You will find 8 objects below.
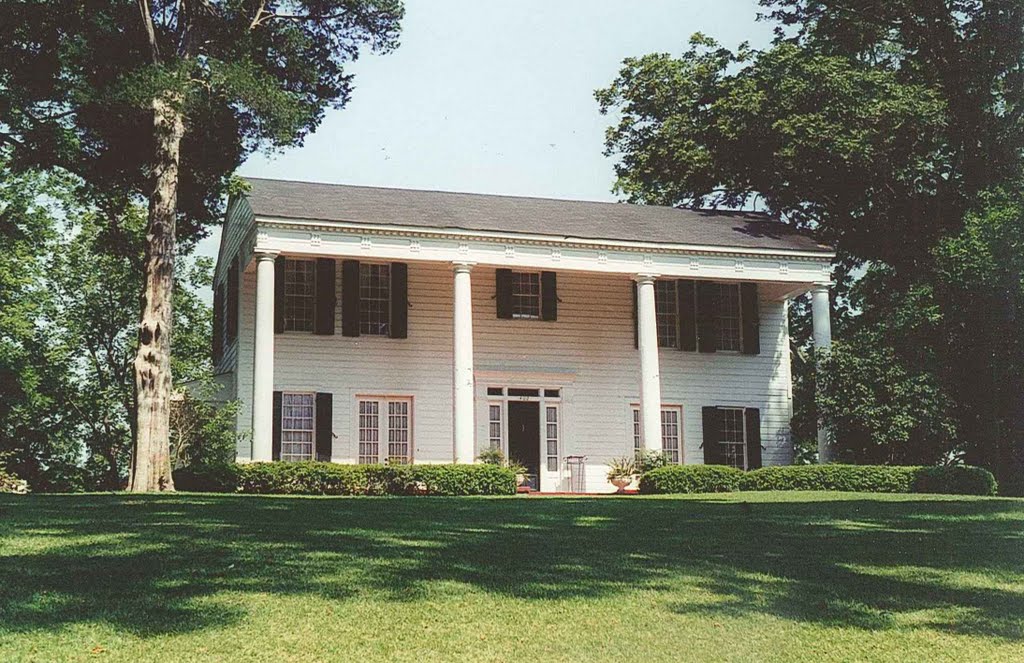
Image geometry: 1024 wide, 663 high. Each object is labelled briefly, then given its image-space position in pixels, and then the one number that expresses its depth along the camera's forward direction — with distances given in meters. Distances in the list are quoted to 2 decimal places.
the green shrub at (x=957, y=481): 24.64
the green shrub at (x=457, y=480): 22.56
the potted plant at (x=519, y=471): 24.44
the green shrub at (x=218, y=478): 21.95
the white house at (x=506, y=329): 24.69
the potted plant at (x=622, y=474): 25.58
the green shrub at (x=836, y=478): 24.92
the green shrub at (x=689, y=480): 23.97
